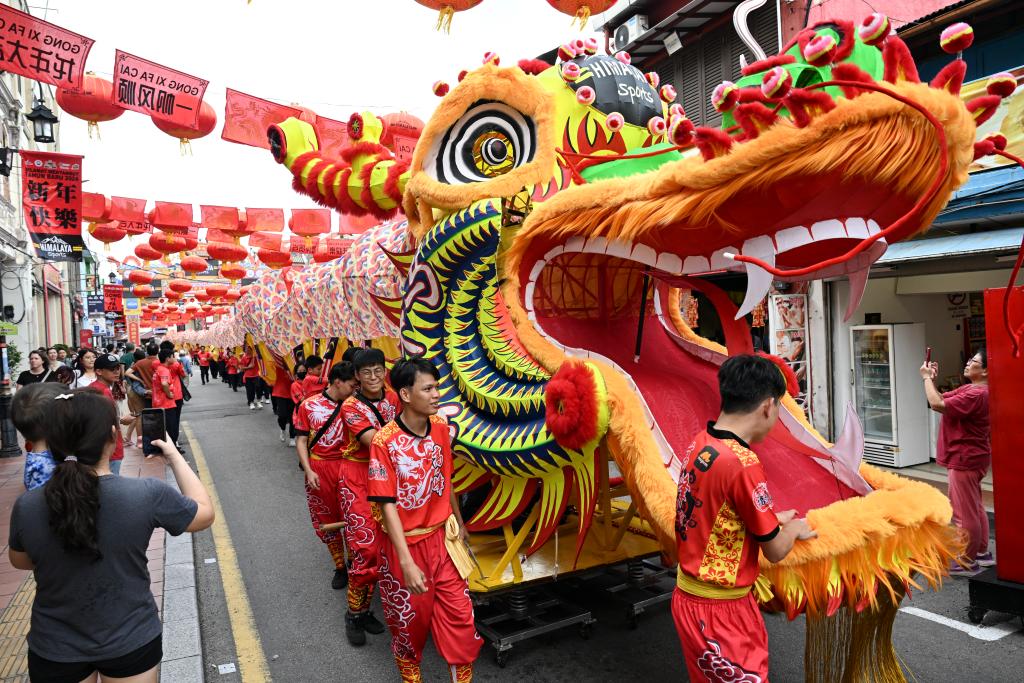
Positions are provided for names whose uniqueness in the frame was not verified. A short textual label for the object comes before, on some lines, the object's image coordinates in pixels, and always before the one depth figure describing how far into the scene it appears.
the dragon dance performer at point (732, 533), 2.07
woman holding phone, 2.00
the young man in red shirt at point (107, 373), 6.09
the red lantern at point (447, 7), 4.89
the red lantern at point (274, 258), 13.06
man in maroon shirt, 4.50
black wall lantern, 10.00
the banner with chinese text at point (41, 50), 5.86
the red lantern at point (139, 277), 23.06
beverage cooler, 7.73
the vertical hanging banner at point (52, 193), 9.49
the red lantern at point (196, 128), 7.29
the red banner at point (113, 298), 25.80
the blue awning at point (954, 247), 6.25
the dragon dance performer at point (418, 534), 2.85
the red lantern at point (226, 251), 13.55
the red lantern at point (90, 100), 6.89
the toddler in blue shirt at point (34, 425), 2.78
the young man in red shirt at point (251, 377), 16.28
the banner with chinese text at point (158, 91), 6.91
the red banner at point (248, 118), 7.70
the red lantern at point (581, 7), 5.04
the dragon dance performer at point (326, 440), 4.31
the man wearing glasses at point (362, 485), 3.86
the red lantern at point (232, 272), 16.51
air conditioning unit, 11.45
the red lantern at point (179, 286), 22.88
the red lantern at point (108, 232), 11.85
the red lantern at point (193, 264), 16.16
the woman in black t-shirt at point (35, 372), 9.43
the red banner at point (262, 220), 11.54
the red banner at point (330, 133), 8.55
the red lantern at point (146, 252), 14.70
